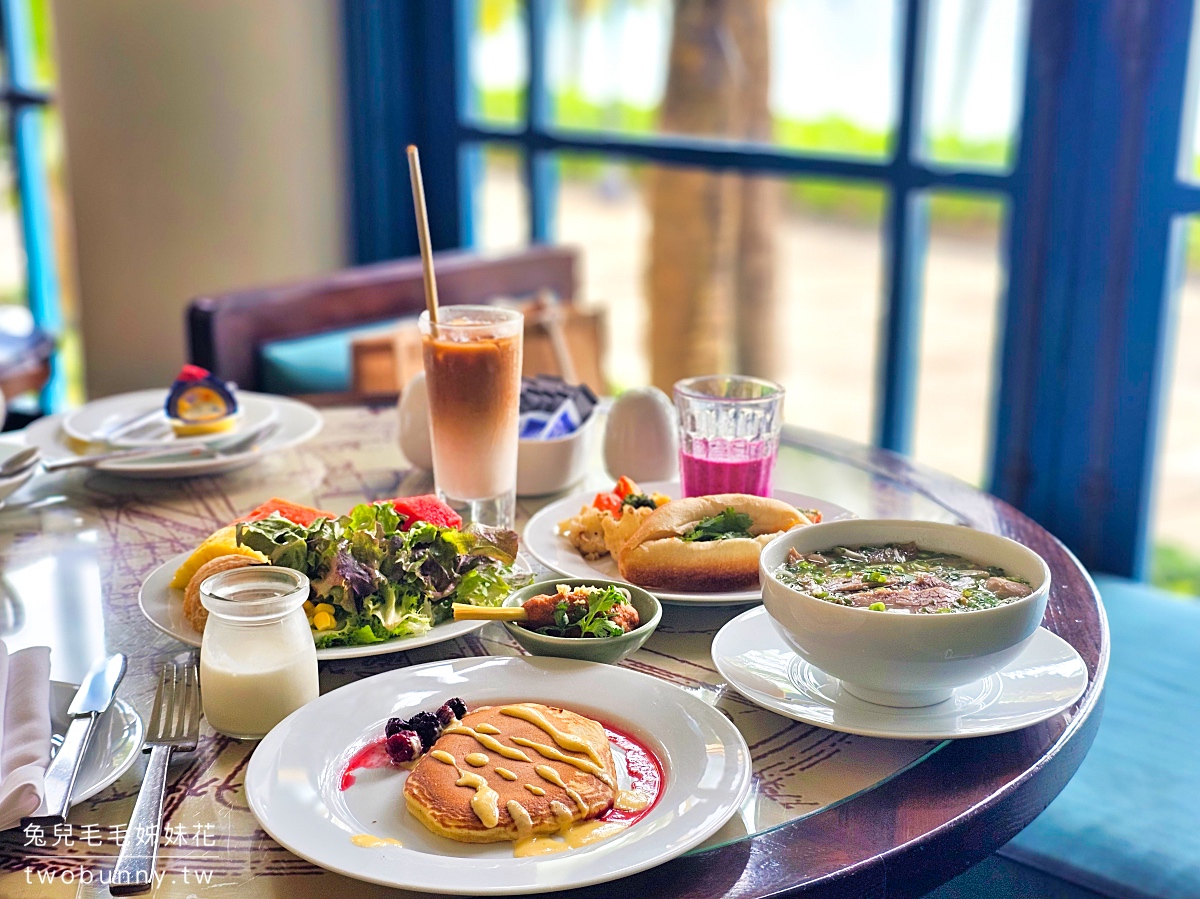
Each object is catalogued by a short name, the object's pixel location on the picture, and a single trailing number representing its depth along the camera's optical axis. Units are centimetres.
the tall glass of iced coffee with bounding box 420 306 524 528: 134
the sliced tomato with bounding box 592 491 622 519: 135
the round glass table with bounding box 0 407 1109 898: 82
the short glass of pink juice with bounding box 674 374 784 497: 139
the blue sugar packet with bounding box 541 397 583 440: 157
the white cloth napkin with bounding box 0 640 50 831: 84
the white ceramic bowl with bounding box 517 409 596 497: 153
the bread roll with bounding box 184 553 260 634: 110
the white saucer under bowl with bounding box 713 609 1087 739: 95
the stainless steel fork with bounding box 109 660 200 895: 79
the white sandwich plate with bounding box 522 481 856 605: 118
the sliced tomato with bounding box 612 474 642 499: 137
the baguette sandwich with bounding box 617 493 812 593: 120
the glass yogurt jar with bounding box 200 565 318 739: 96
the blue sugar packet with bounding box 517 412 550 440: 158
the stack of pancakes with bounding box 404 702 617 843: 83
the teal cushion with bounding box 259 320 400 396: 273
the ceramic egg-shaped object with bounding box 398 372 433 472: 159
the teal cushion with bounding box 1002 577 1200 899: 146
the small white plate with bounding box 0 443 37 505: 148
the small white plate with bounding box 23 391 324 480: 158
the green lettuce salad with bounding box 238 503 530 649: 110
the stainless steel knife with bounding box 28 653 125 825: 85
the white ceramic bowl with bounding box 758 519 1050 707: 91
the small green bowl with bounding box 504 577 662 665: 104
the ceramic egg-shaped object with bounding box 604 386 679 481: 156
